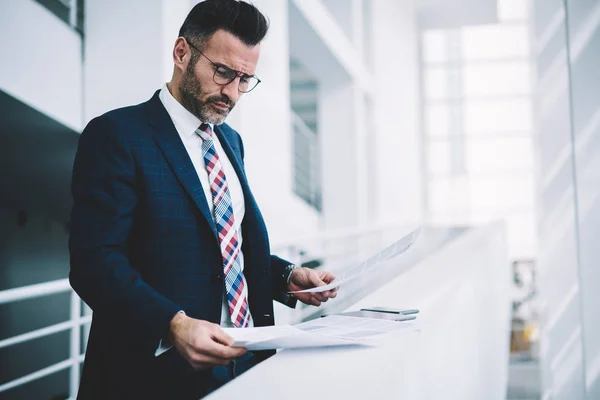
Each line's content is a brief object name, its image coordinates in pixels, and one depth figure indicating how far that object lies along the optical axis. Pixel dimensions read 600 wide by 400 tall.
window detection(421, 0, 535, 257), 11.38
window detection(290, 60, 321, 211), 6.33
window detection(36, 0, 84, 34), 2.36
